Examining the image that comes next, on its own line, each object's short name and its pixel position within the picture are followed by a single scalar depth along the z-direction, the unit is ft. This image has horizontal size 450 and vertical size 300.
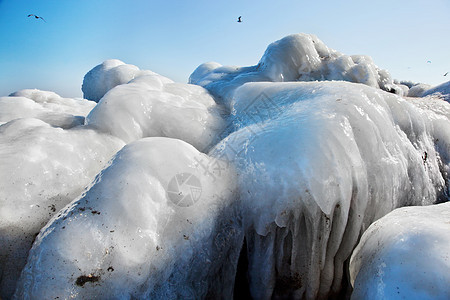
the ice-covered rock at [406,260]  4.66
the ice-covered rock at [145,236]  5.21
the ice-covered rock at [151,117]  9.51
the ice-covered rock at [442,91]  16.47
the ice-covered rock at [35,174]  6.40
